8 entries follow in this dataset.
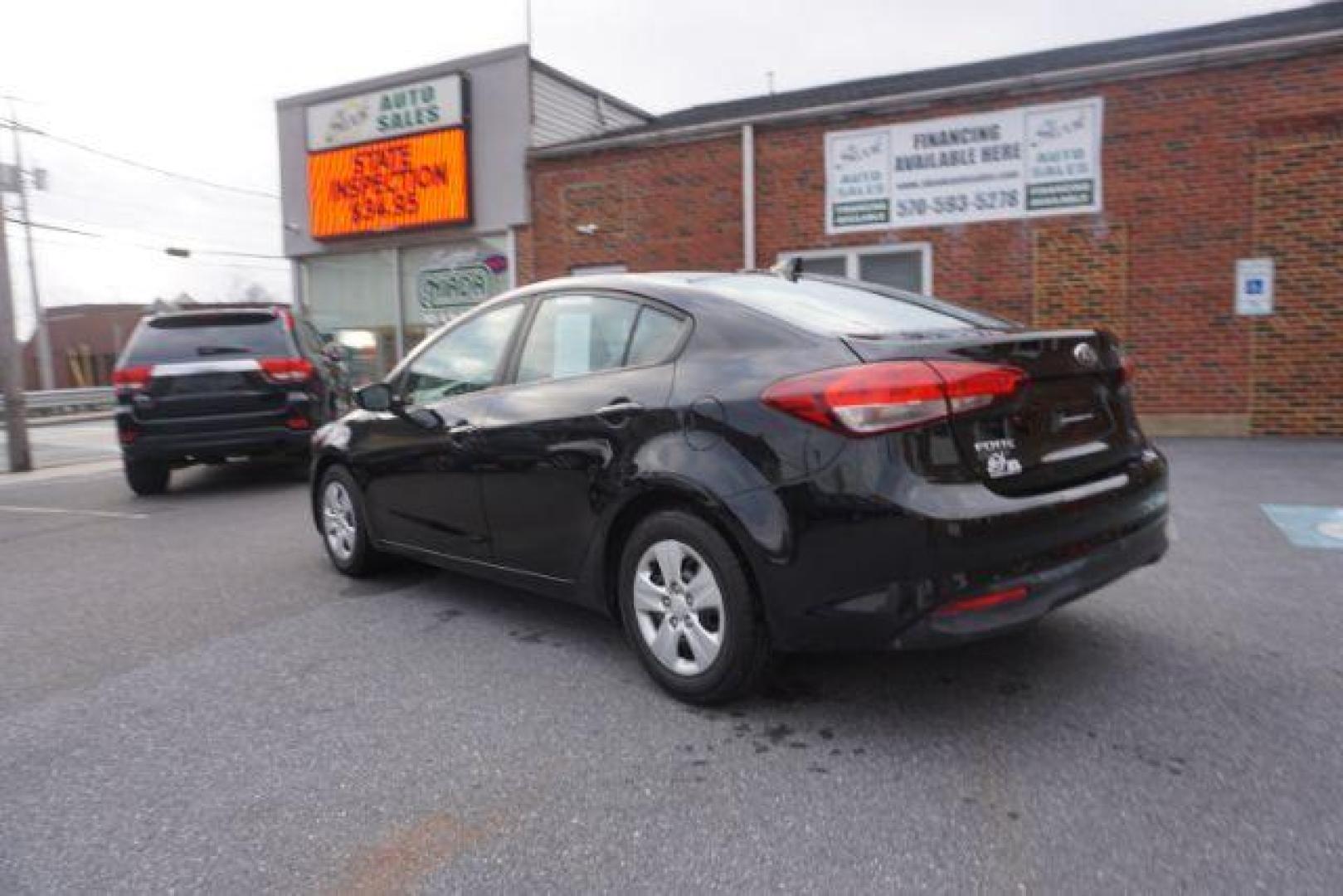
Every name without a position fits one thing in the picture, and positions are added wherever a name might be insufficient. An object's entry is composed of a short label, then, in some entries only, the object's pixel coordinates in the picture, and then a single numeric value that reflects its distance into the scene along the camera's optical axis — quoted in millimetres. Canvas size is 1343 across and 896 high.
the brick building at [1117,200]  9594
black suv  8070
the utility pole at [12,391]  11078
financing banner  10422
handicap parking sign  9727
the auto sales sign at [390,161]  14836
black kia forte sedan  2697
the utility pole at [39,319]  36406
